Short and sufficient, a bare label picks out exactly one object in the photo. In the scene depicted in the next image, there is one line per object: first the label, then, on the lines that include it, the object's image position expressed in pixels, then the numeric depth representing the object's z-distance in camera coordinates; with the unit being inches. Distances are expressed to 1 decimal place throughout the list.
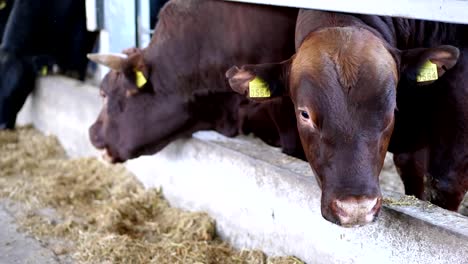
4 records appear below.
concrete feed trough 108.5
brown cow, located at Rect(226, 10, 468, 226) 101.2
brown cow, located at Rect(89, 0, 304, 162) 161.2
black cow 259.8
